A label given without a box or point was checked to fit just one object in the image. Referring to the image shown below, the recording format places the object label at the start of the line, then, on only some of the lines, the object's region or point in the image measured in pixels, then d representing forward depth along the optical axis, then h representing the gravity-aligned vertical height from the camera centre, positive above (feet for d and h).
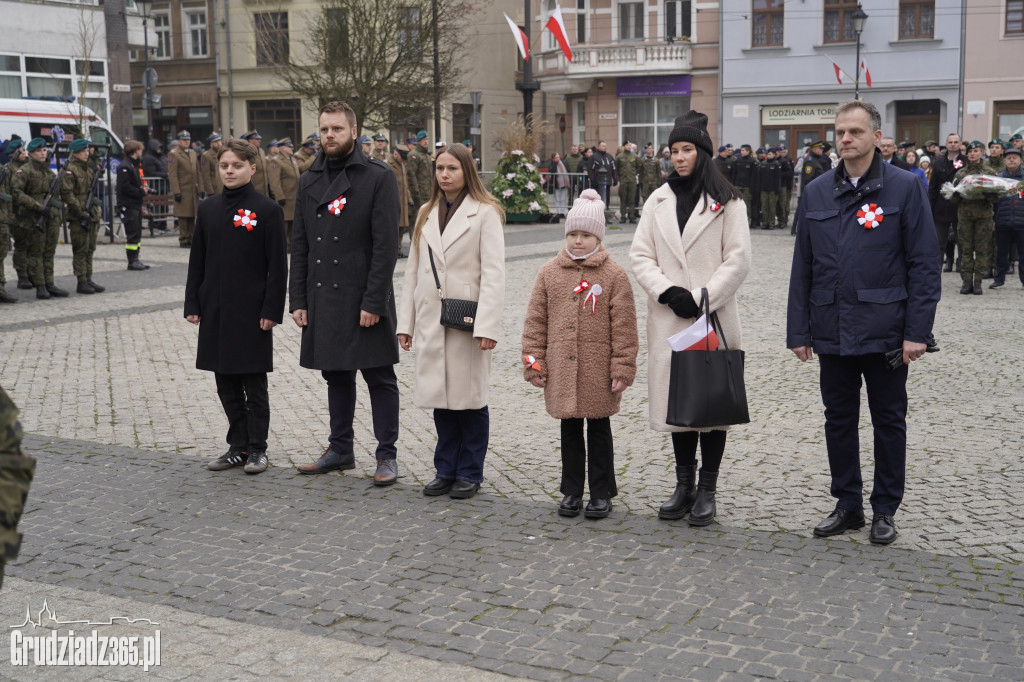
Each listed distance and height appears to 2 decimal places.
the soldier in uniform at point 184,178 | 69.97 +0.58
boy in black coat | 22.13 -1.77
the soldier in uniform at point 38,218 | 49.26 -1.18
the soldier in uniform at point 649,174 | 98.73 +0.64
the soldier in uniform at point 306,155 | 67.77 +1.82
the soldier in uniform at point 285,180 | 64.85 +0.37
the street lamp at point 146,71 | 109.29 +11.86
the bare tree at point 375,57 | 98.68 +11.04
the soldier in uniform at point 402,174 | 63.67 +0.60
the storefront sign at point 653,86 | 148.05 +12.09
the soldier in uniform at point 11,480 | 7.85 -1.95
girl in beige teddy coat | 18.75 -2.60
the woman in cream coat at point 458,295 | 20.42 -1.96
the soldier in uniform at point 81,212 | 50.11 -1.00
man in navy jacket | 17.51 -1.76
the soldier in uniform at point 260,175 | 61.00 +0.62
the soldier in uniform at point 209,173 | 72.74 +0.90
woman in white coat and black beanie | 18.26 -1.19
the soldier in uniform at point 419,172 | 66.64 +0.72
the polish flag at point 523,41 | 95.61 +11.86
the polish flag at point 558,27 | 106.22 +14.15
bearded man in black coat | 21.17 -1.32
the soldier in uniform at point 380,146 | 64.80 +2.16
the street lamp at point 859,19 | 114.34 +15.53
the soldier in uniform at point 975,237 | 48.93 -2.48
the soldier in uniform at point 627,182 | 96.68 -0.01
